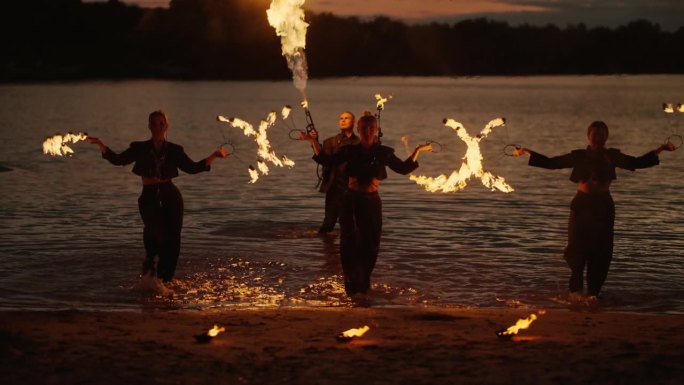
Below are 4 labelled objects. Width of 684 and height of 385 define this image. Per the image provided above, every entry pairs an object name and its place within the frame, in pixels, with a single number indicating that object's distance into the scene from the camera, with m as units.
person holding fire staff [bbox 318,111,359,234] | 14.89
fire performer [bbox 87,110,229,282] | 12.01
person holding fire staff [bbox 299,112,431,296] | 11.85
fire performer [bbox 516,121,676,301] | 11.76
